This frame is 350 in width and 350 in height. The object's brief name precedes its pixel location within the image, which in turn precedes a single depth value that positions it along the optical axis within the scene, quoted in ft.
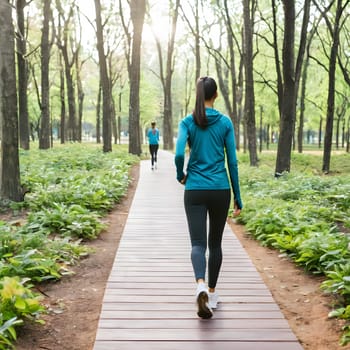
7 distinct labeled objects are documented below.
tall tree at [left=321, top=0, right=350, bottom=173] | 58.95
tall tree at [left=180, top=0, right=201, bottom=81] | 97.24
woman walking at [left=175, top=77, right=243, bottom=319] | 13.48
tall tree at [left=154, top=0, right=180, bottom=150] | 100.08
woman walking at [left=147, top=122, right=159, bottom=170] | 56.03
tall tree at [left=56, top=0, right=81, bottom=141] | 89.87
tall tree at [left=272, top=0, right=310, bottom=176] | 43.47
